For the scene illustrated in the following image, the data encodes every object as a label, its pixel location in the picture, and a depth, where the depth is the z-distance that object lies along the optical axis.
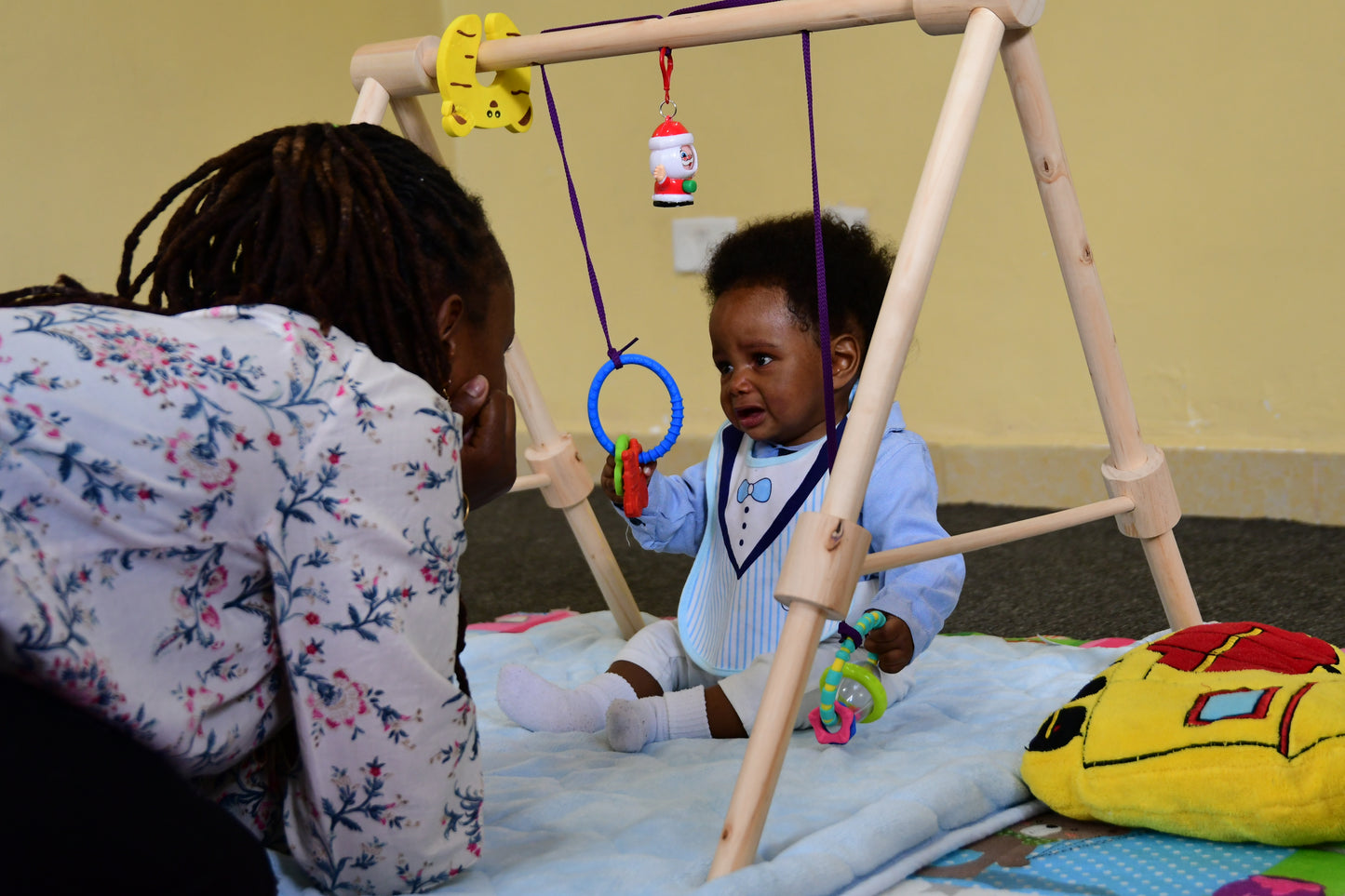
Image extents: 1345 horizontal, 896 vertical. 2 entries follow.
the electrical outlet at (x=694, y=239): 2.20
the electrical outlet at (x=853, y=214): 2.05
